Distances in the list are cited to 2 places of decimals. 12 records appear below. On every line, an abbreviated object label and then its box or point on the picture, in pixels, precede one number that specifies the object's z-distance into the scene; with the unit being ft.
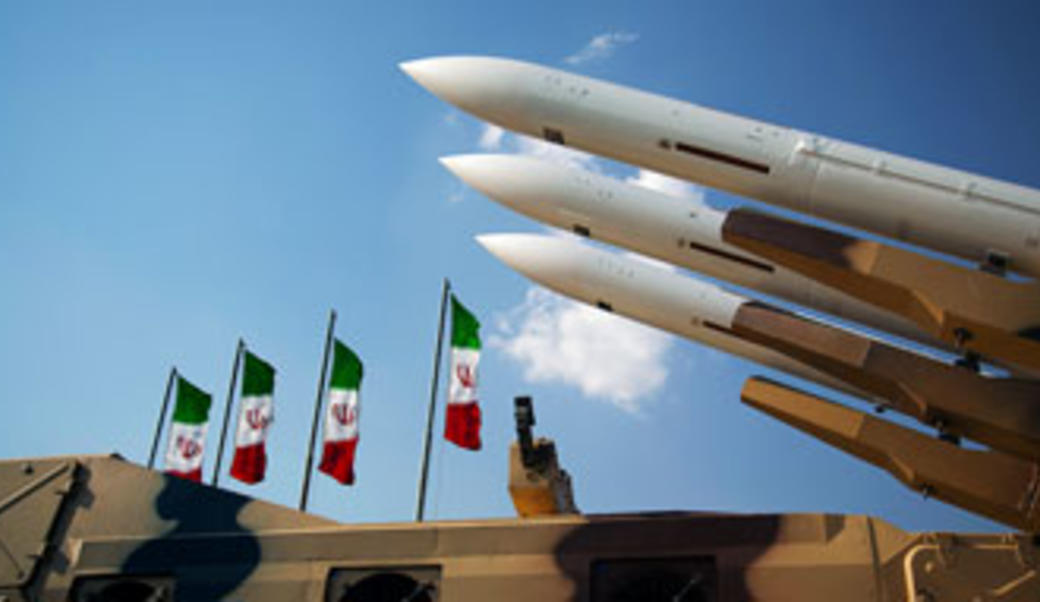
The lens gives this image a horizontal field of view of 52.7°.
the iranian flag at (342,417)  55.06
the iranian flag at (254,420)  58.34
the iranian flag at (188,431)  62.13
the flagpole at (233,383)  63.63
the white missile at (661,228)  43.68
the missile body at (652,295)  46.03
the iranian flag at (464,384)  54.29
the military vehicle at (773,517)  24.16
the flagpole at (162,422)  65.34
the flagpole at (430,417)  52.85
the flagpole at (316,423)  55.02
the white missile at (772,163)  36.24
